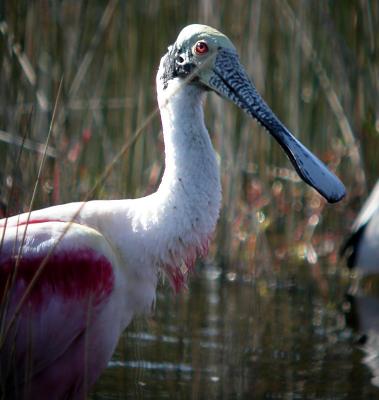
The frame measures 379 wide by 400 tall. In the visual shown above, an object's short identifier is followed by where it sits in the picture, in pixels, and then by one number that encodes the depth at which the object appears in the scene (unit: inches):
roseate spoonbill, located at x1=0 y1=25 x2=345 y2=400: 341.4
